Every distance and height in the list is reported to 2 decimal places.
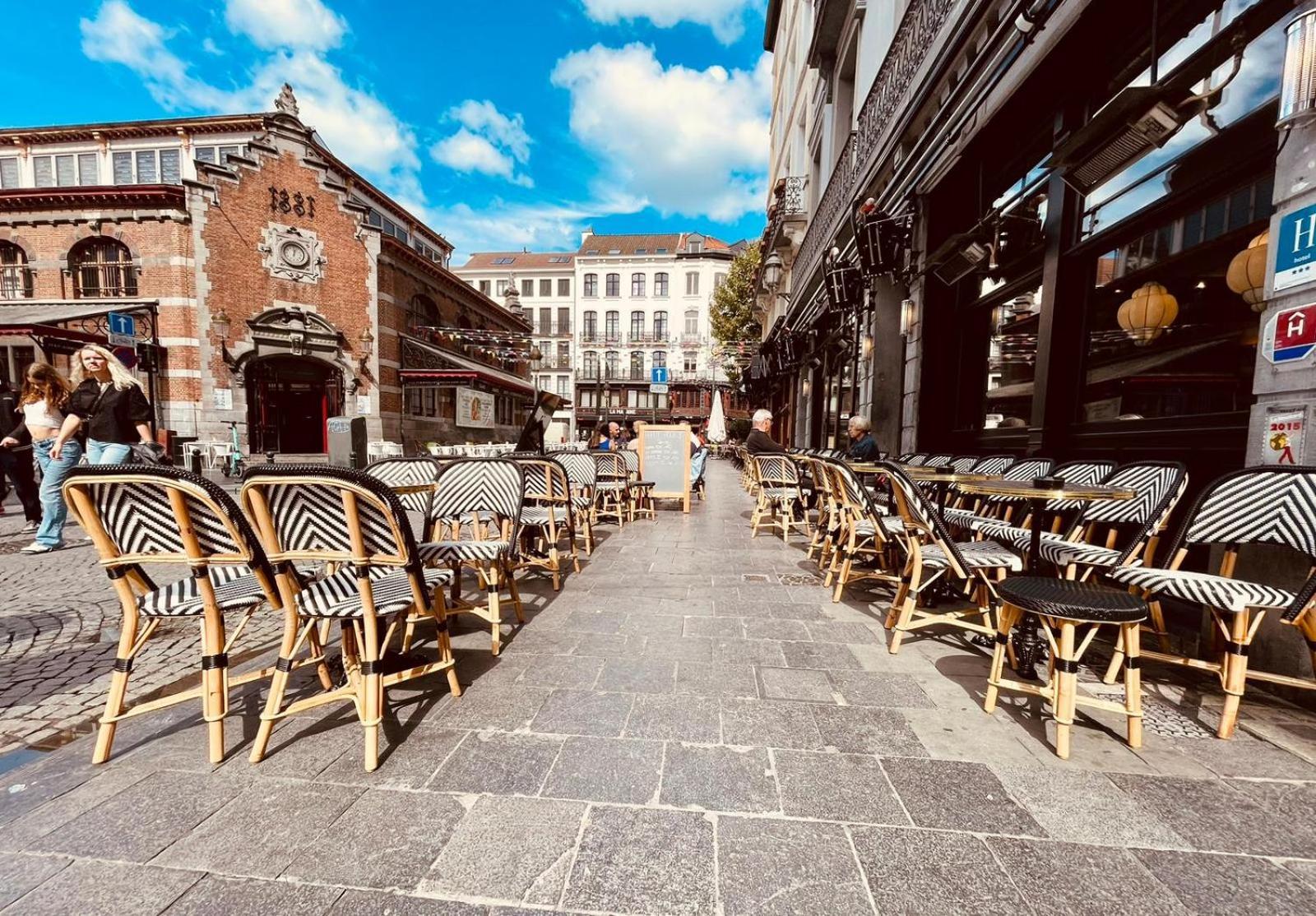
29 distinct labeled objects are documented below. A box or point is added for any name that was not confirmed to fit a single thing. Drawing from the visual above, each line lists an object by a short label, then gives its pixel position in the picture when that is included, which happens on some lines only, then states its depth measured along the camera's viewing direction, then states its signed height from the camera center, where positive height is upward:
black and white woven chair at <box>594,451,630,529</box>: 6.71 -0.82
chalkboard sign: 8.36 -0.59
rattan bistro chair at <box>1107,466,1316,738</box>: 2.04 -0.61
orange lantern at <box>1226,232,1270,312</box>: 2.85 +0.98
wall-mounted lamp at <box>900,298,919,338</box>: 6.98 +1.64
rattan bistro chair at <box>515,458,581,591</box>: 4.03 -0.80
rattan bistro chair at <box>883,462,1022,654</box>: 2.62 -0.73
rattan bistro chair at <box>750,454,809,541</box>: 6.06 -0.80
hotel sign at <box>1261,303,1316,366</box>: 2.39 +0.51
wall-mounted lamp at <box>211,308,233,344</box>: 15.37 +2.85
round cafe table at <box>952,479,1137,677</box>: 2.51 -0.31
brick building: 15.40 +4.69
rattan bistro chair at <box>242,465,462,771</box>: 1.76 -0.49
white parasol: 13.48 +0.03
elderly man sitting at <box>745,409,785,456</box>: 7.26 -0.23
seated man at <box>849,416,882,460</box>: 5.84 -0.19
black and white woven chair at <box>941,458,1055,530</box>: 3.97 -0.64
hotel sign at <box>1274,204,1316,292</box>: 2.39 +0.93
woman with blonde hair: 4.59 +0.05
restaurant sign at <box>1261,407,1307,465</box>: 2.44 +0.01
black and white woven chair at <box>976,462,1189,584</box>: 2.60 -0.53
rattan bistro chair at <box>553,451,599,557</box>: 5.63 -0.57
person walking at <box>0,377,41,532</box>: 6.00 -0.71
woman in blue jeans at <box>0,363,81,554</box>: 5.09 -0.17
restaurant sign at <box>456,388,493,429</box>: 20.92 +0.58
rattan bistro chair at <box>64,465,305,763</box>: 1.72 -0.48
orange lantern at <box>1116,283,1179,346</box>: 3.63 +0.93
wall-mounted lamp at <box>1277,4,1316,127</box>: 2.36 +1.77
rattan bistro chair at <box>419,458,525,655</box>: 3.38 -0.54
